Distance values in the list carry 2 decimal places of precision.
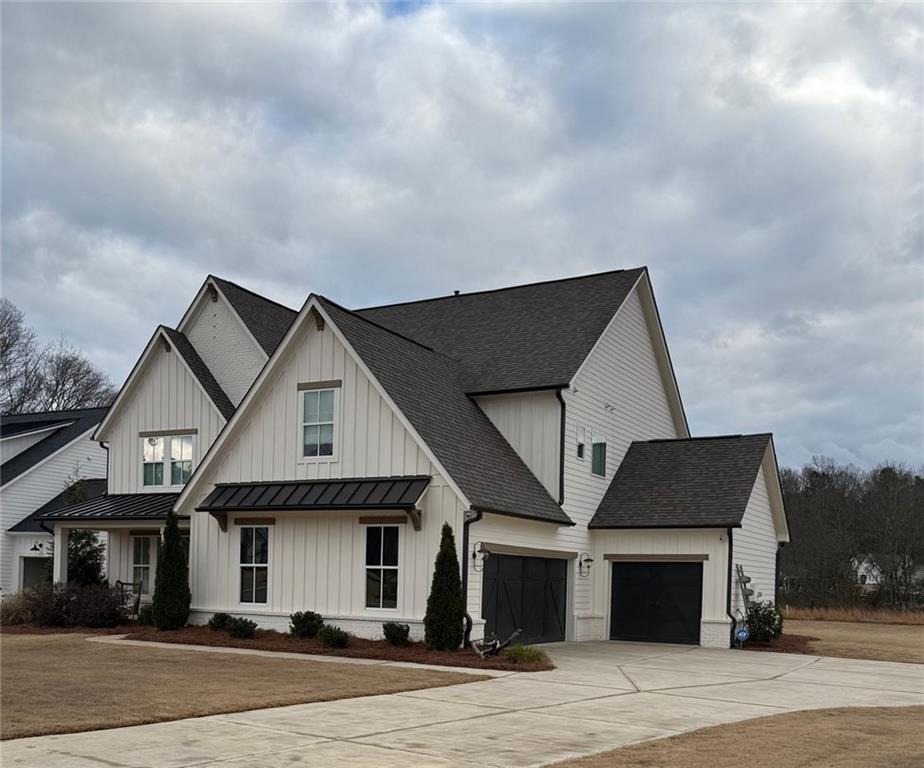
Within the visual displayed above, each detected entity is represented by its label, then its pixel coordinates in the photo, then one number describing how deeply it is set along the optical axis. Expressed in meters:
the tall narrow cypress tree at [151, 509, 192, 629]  24.52
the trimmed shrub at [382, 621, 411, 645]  21.52
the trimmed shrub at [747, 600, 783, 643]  26.09
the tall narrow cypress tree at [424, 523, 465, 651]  20.88
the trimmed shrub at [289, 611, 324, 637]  22.75
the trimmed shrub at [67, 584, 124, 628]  26.22
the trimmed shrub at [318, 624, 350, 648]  21.52
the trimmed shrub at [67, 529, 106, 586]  29.89
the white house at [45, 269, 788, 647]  22.73
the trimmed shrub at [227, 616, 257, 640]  22.98
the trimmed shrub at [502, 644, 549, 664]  19.56
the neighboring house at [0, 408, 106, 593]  36.88
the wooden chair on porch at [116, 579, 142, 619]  27.55
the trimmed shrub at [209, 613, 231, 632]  23.94
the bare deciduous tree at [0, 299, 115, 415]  59.53
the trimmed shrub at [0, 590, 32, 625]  27.42
